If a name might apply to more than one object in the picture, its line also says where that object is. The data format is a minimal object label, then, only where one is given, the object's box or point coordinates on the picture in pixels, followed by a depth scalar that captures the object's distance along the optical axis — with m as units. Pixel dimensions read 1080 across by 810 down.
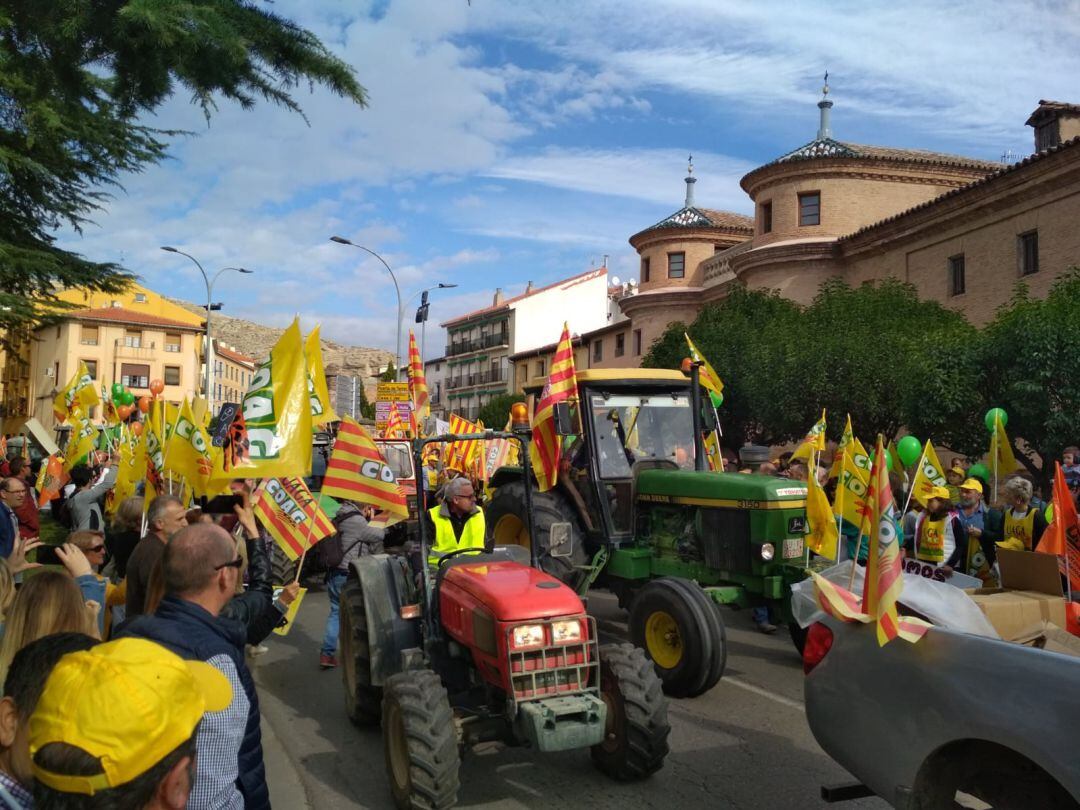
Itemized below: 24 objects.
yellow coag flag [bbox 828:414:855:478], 9.18
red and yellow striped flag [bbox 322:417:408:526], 6.21
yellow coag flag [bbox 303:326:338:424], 6.57
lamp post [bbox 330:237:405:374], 27.69
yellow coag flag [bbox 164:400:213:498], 7.55
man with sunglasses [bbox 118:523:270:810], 2.34
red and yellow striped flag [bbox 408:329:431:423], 17.72
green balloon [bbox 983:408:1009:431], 11.86
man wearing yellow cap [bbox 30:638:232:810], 1.47
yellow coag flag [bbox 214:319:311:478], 5.70
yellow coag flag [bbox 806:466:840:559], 7.37
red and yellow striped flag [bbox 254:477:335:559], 6.16
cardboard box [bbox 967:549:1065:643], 3.96
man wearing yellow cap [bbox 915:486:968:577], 8.75
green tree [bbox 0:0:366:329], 3.32
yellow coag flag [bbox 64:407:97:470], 13.41
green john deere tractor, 6.75
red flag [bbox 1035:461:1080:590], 5.42
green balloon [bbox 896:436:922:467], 11.88
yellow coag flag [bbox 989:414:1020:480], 11.46
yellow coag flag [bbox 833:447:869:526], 8.23
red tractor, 4.30
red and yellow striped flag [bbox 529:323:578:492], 7.12
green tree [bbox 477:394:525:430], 51.25
